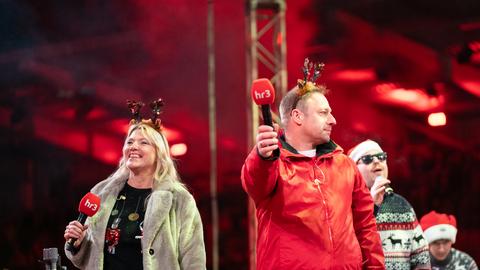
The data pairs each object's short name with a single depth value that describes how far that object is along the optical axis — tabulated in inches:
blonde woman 274.0
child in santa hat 426.0
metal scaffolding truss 527.3
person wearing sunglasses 296.7
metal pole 612.5
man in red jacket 225.7
